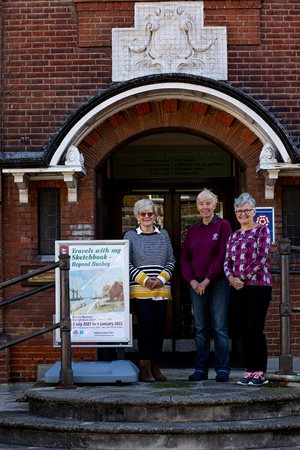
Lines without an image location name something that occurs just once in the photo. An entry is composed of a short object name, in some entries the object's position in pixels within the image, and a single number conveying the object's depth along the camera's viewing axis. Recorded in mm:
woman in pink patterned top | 7934
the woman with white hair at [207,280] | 8359
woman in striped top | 8375
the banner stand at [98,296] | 8672
